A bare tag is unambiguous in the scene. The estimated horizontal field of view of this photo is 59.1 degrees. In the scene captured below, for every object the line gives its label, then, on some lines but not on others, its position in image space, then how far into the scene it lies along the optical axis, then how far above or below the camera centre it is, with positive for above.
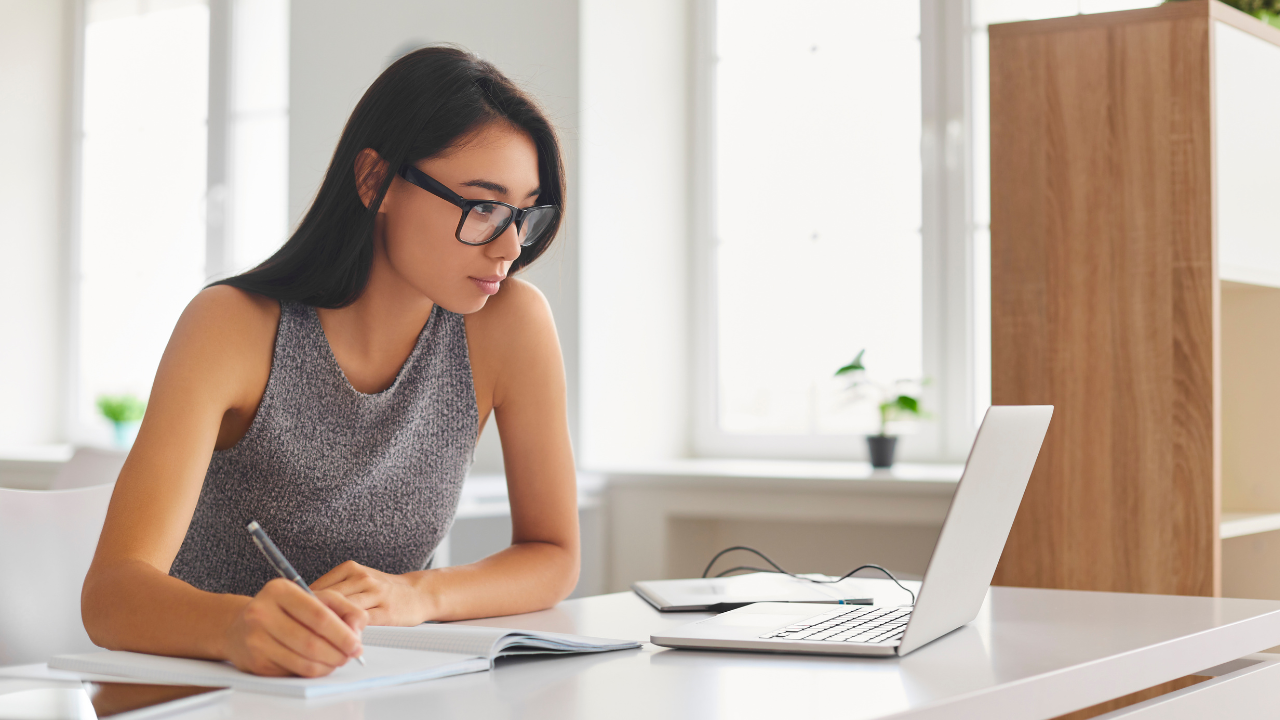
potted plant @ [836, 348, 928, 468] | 2.58 -0.07
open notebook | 0.76 -0.20
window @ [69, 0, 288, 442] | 3.84 +0.76
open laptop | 0.87 -0.17
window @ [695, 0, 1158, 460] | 2.79 +0.44
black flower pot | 2.61 -0.15
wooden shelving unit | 1.91 +0.20
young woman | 1.24 +0.01
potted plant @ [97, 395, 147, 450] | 3.76 -0.09
